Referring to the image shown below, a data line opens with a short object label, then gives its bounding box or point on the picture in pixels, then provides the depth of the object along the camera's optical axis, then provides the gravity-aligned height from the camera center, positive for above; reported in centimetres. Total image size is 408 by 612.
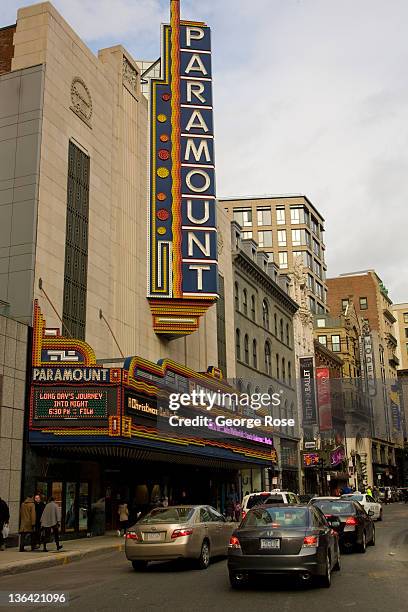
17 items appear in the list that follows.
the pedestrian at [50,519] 1986 -73
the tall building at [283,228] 10200 +3788
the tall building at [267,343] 5016 +1140
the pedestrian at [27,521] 2020 -80
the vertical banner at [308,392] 6178 +837
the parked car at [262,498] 2692 -32
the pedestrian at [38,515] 2070 -64
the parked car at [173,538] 1507 -100
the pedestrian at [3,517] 2055 -68
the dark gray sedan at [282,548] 1161 -97
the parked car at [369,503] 3138 -67
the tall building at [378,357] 9650 +1967
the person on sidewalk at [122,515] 2754 -92
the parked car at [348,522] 1792 -85
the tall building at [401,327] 13900 +3144
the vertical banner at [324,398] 6506 +859
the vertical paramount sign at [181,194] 3369 +1433
